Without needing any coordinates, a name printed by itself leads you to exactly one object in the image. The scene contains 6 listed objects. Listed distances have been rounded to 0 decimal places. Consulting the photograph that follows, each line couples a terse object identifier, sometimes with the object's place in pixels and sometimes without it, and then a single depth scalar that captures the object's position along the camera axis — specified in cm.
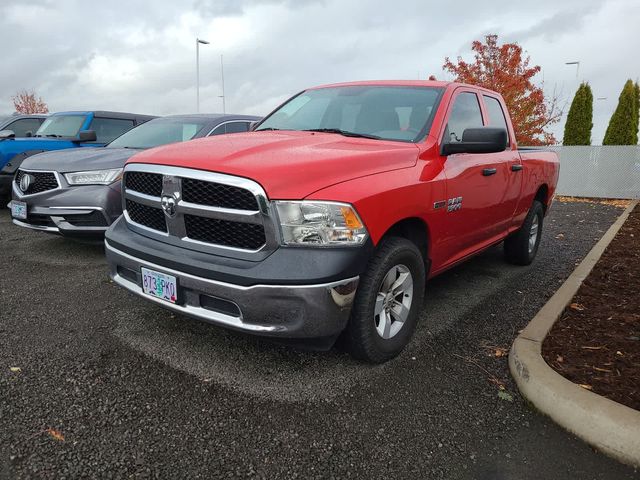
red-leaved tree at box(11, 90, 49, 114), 4816
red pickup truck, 236
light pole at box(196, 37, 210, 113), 2865
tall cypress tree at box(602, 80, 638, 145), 1555
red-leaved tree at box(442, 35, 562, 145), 2108
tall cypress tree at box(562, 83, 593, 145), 1653
